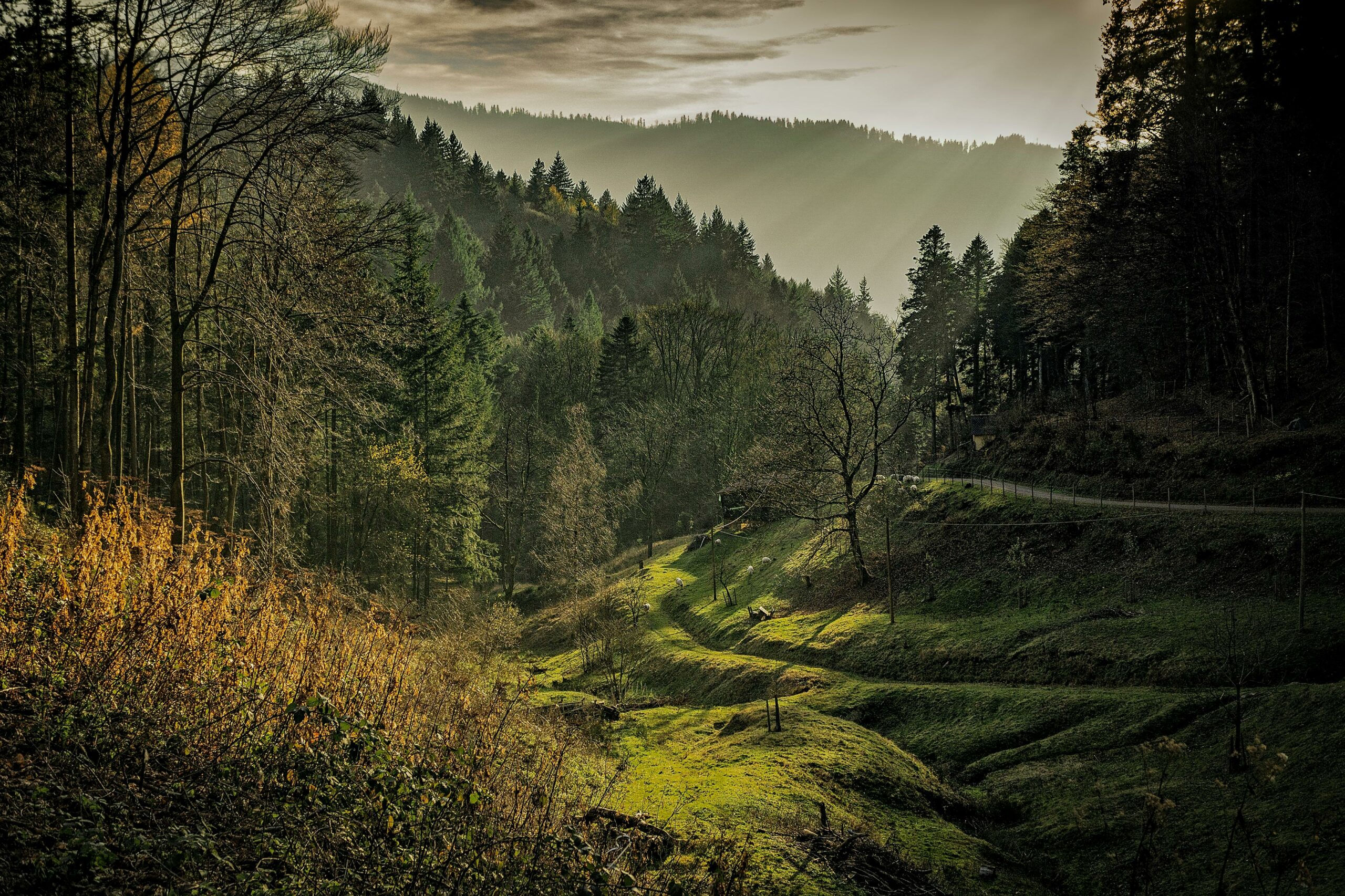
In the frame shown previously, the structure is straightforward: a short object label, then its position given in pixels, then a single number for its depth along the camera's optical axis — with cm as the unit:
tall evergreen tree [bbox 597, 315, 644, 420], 6400
